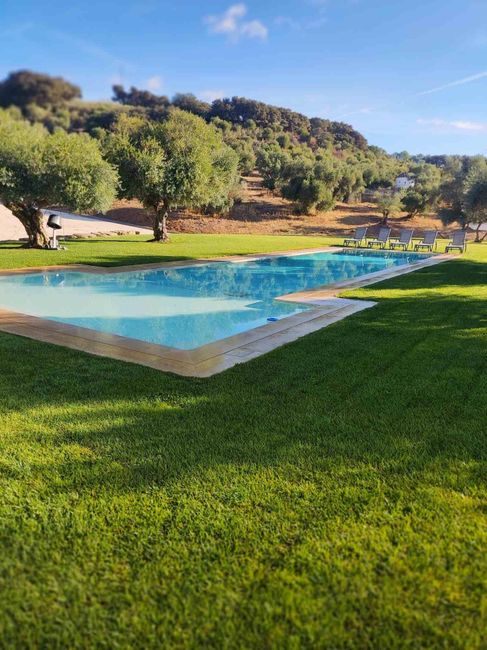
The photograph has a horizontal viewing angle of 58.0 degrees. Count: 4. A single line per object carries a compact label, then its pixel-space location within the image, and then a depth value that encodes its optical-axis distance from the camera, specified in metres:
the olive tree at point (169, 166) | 19.14
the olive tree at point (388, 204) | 37.59
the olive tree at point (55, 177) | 13.87
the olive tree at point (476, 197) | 25.95
